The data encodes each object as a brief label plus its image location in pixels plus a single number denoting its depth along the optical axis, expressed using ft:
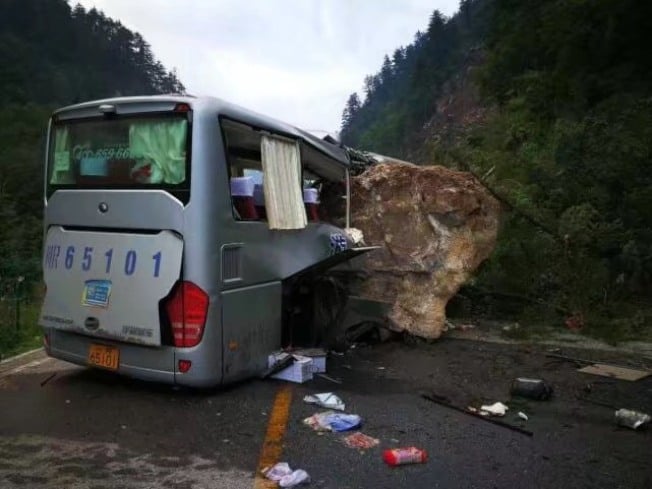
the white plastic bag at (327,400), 15.65
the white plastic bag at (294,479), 11.14
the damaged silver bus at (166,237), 15.03
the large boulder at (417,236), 23.80
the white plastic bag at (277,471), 11.39
